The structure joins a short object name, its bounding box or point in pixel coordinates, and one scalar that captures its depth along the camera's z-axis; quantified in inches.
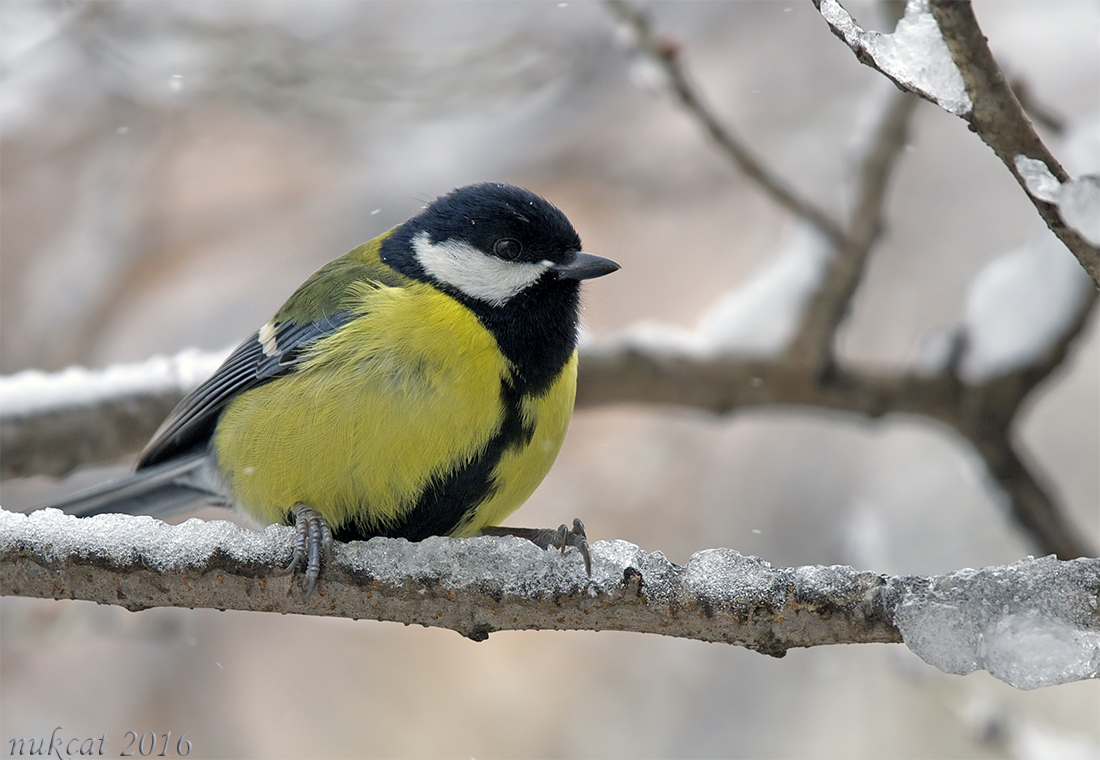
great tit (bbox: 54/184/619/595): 166.7
